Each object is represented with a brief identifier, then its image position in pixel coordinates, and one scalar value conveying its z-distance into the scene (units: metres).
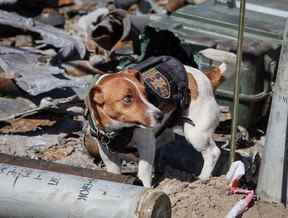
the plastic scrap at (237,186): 4.89
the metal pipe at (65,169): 4.74
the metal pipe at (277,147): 4.83
